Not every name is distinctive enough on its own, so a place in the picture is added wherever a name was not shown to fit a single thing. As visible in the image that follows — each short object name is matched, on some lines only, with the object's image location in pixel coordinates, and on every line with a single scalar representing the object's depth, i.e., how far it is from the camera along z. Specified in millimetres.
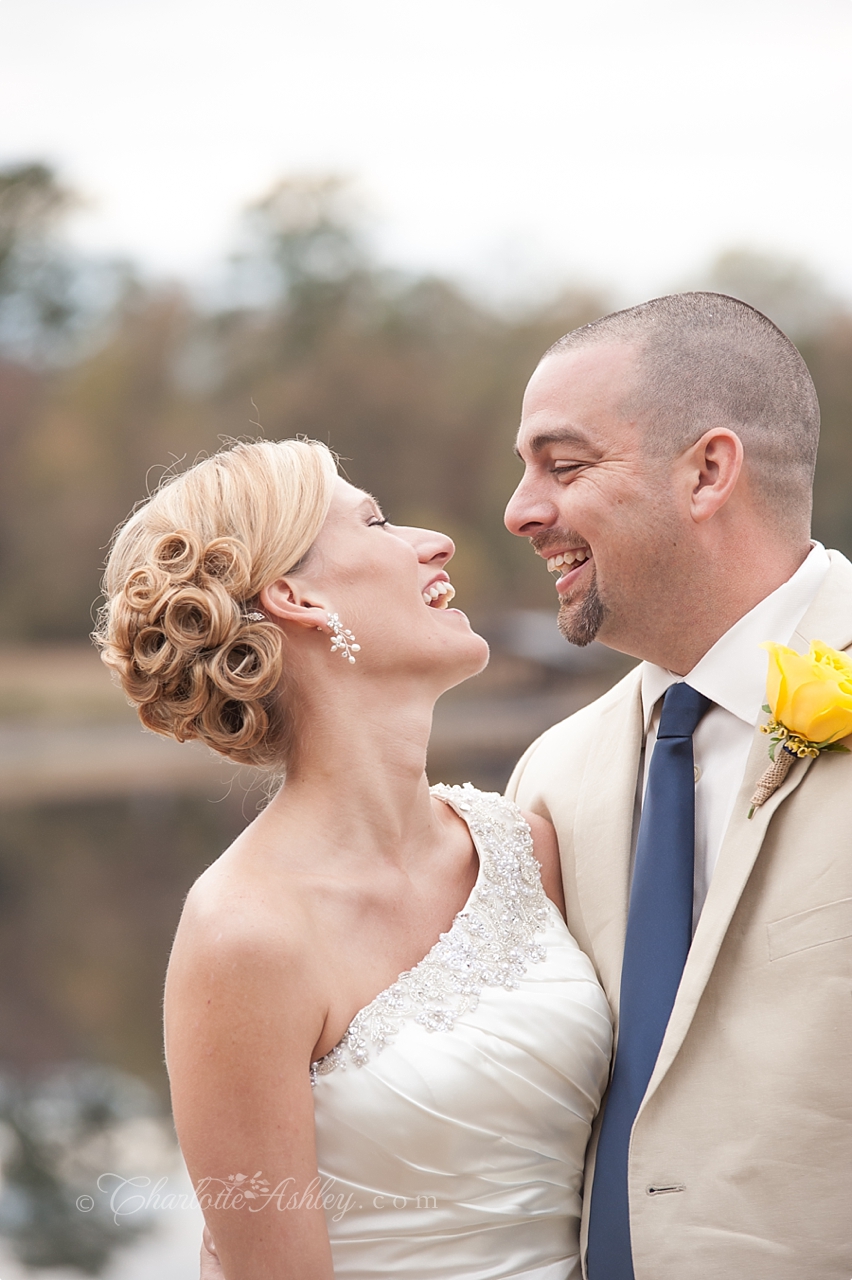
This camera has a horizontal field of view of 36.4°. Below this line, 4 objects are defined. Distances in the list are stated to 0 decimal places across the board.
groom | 2234
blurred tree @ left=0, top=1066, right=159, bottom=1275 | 7051
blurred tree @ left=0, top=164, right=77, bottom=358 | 36125
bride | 2260
